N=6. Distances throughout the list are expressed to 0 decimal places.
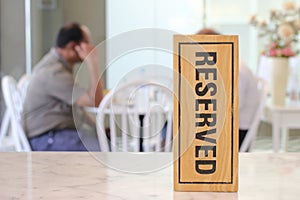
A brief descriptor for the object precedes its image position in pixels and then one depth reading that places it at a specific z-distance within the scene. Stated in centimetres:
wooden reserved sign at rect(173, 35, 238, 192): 108
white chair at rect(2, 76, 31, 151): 368
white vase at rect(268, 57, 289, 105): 504
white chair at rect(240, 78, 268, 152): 368
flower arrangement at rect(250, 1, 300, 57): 499
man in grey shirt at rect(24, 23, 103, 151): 373
